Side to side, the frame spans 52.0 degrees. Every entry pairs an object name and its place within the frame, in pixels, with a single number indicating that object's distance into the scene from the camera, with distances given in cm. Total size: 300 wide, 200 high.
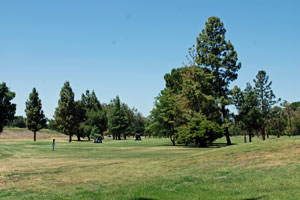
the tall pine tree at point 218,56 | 5334
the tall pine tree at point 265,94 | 7843
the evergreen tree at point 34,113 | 9306
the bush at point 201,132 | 4906
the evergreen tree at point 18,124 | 18688
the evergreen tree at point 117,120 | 11900
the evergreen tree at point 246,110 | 5391
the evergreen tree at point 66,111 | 9775
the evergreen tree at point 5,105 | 7231
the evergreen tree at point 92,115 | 11678
